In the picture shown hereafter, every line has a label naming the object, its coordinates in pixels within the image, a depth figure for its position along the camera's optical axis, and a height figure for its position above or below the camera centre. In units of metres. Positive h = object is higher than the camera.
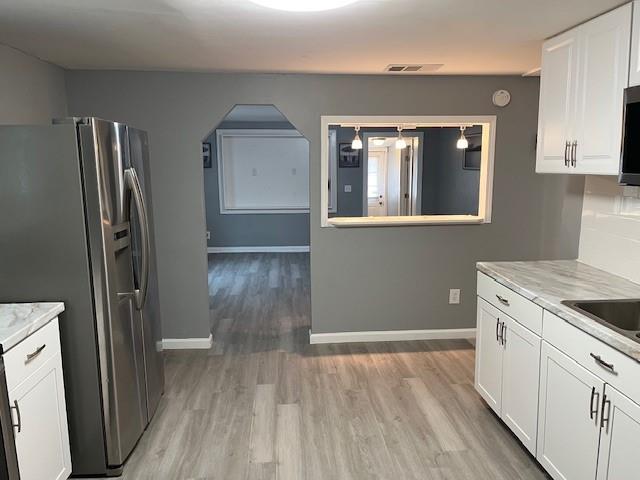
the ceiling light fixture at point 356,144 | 4.56 +0.32
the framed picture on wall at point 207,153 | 7.70 +0.41
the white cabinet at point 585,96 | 2.11 +0.39
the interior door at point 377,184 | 9.39 -0.16
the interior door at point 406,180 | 7.69 -0.07
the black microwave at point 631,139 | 1.95 +0.14
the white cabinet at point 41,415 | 1.84 -0.99
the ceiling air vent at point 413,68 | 3.35 +0.79
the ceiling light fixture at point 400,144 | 4.93 +0.34
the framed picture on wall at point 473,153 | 5.65 +0.27
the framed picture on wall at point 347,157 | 7.60 +0.32
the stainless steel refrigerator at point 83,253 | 2.10 -0.34
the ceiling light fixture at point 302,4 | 1.76 +0.66
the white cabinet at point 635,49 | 1.99 +0.53
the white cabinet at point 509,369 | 2.31 -1.07
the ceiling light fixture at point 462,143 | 4.64 +0.32
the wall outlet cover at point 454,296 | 4.09 -1.06
